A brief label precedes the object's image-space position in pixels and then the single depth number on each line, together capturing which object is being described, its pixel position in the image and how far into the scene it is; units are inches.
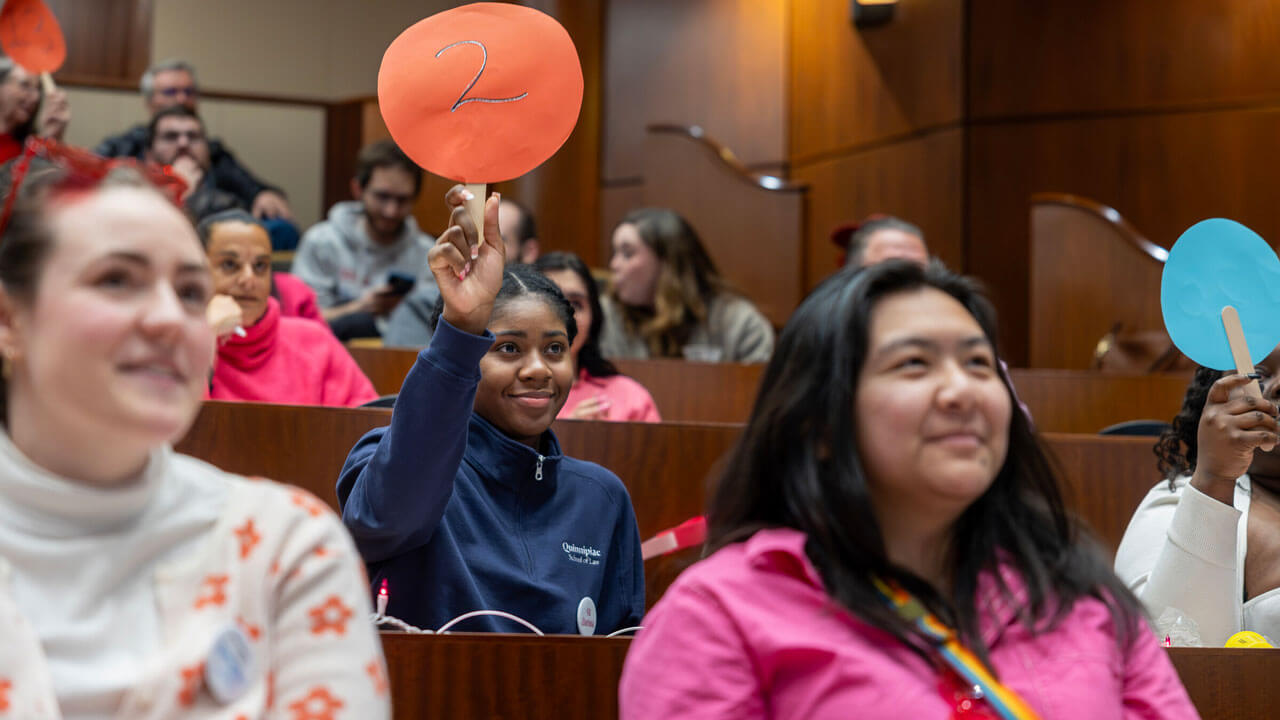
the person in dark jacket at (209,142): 175.2
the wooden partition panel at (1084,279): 184.9
